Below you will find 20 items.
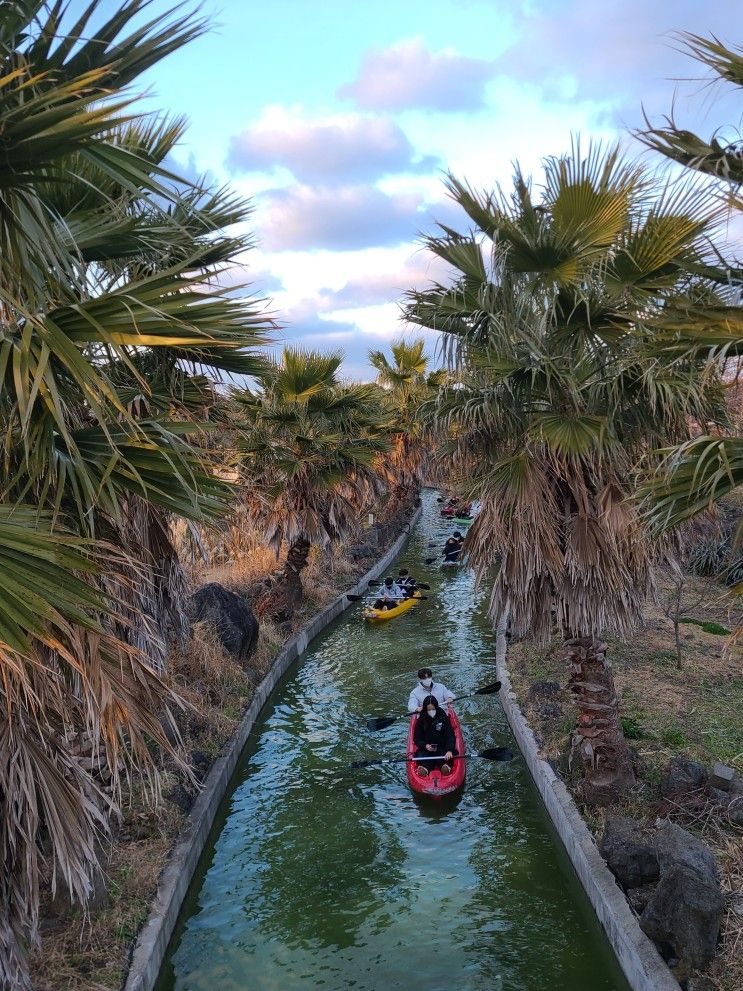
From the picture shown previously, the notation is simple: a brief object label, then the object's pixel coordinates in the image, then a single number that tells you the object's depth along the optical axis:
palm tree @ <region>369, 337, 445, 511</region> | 35.97
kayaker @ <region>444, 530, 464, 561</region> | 29.25
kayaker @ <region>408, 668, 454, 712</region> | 12.71
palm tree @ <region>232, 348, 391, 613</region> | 18.12
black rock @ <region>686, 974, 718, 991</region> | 5.96
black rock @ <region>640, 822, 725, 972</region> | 6.19
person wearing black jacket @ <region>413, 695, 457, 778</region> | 11.31
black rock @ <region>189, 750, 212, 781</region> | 11.12
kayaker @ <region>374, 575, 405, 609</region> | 21.92
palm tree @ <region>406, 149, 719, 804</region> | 7.80
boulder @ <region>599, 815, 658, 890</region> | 7.59
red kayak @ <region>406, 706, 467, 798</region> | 10.90
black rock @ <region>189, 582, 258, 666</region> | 15.64
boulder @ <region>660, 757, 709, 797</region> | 8.75
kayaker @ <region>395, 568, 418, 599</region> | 23.11
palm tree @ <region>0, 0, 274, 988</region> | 3.58
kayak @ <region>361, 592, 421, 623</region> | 21.47
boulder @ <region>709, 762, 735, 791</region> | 8.39
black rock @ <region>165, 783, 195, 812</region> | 10.03
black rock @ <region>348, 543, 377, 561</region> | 29.83
